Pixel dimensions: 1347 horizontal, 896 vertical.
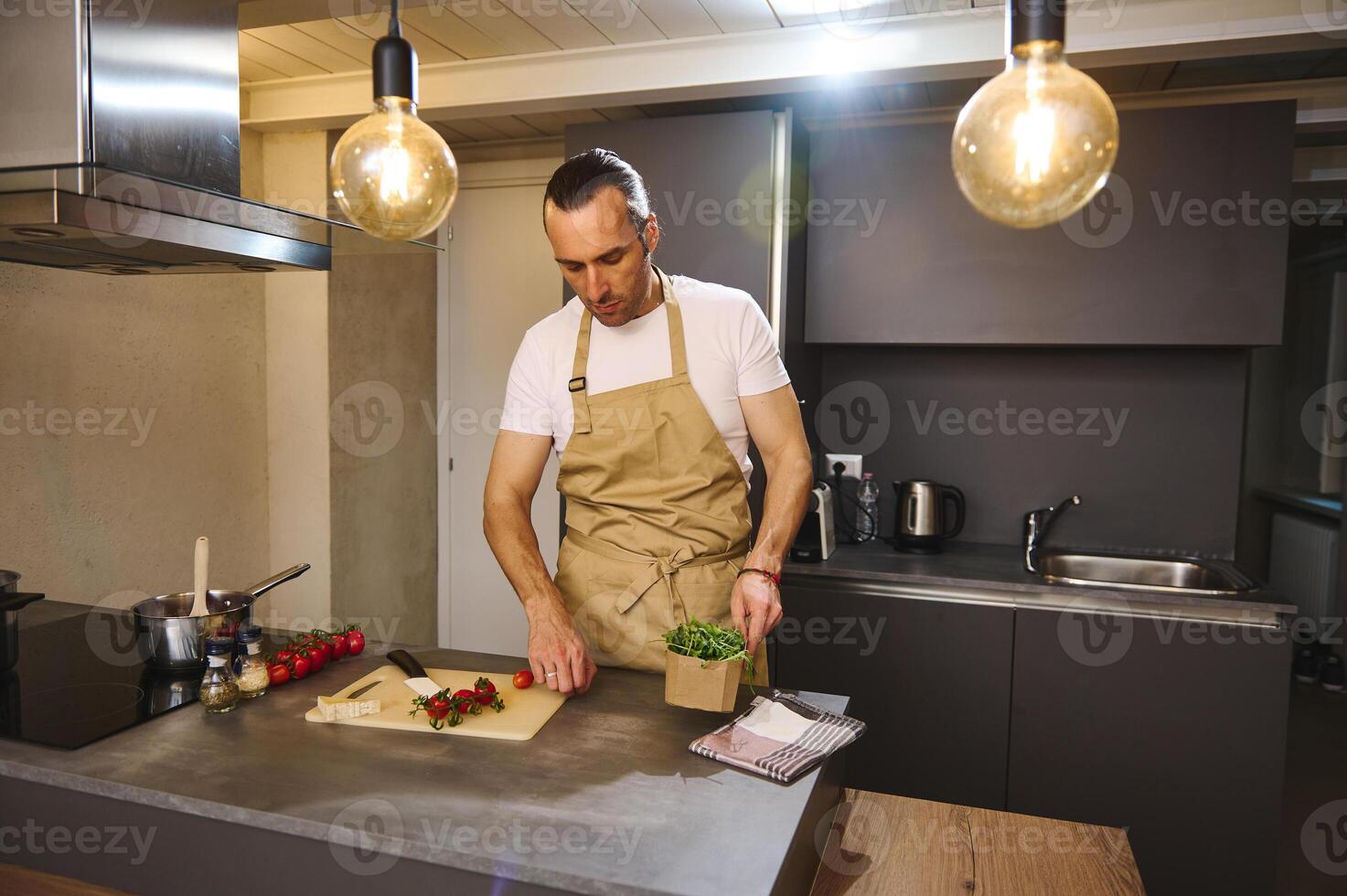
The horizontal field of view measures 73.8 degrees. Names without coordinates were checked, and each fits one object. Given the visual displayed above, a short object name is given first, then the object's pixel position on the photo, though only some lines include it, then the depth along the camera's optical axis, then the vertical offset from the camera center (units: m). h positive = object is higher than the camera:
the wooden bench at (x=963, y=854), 1.30 -0.70
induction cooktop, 1.40 -0.54
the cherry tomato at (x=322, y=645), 1.69 -0.49
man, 1.82 -0.09
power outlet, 3.34 -0.24
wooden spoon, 1.66 -0.37
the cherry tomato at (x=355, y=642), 1.75 -0.50
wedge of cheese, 1.41 -0.51
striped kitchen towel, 1.28 -0.51
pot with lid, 1.64 -0.43
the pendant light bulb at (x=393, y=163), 1.09 +0.28
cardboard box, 1.37 -0.44
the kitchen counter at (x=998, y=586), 2.48 -0.53
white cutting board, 1.39 -0.52
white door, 3.91 +0.17
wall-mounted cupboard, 2.68 +0.50
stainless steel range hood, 1.38 +0.44
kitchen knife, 1.52 -0.50
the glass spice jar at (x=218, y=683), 1.44 -0.48
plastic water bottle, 3.23 -0.38
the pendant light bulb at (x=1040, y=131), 0.91 +0.28
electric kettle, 3.01 -0.39
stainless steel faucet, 2.93 -0.42
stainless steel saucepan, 1.62 -0.45
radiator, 4.89 -0.88
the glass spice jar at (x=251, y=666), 1.51 -0.48
